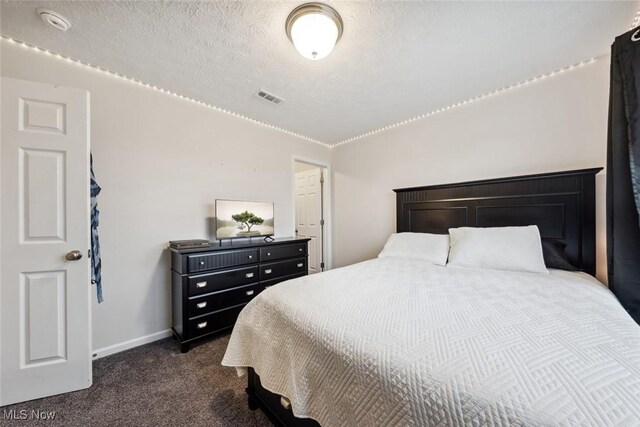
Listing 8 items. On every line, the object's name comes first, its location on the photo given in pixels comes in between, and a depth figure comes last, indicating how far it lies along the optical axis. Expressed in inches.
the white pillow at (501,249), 70.7
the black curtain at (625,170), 53.9
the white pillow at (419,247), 86.4
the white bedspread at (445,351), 22.6
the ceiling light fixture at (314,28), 54.0
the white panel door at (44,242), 57.2
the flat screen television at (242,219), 99.8
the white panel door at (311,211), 165.9
